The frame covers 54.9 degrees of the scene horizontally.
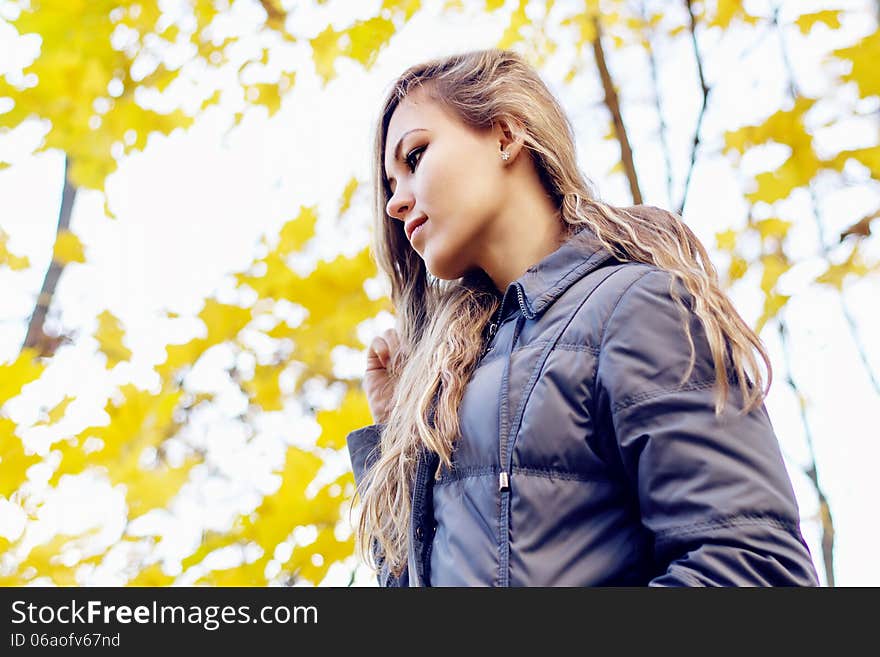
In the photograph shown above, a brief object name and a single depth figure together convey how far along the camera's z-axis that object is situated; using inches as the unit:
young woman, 39.6
